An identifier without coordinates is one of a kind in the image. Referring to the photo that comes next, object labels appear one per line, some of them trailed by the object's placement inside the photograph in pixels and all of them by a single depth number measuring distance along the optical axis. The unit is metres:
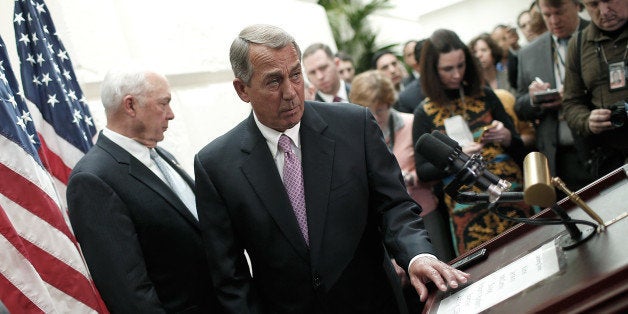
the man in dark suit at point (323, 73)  4.78
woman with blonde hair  3.84
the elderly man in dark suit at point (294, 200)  2.09
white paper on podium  1.29
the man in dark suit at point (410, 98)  5.00
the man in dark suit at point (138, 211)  2.47
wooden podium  1.01
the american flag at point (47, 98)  3.22
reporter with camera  3.05
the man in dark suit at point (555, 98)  3.84
